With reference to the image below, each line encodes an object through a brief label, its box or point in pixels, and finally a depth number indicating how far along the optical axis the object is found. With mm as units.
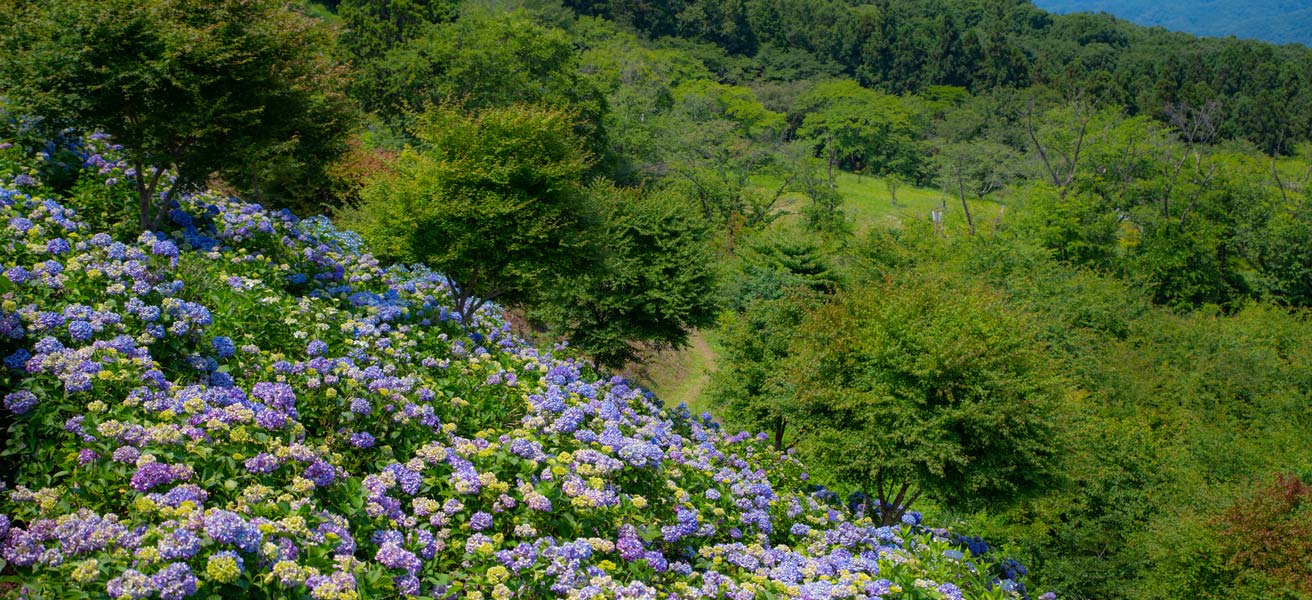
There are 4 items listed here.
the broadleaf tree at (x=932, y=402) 10977
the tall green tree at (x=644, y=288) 17812
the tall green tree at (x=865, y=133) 61562
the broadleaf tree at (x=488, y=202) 11094
